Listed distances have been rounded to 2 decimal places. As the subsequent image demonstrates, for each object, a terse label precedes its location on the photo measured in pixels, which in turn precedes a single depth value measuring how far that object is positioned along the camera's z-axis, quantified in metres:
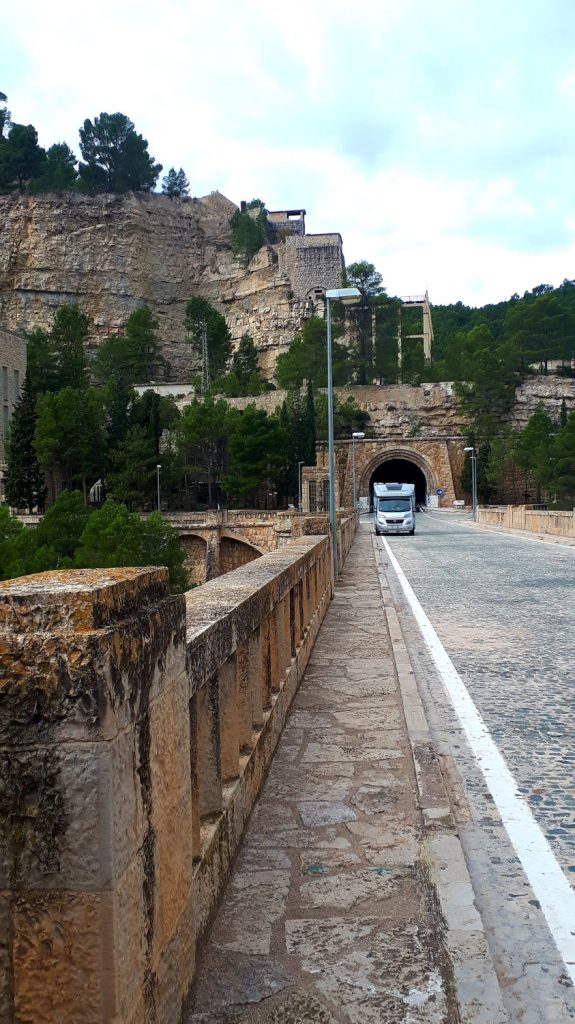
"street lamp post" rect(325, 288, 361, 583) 17.30
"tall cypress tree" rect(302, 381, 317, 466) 76.44
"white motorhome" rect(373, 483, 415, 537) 37.97
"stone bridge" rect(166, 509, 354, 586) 61.09
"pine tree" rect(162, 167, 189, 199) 130.62
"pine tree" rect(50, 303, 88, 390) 97.25
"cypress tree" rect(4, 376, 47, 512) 65.62
